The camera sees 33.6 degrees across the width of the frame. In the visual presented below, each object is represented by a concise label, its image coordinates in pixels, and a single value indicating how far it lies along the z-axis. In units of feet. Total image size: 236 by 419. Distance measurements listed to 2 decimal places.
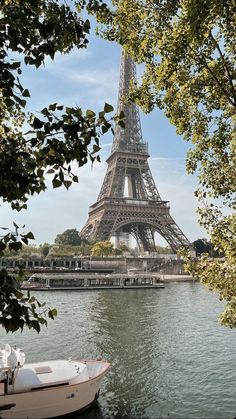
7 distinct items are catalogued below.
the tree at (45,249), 398.21
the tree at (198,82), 25.57
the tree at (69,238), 416.71
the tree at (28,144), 11.90
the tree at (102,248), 310.86
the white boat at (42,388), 42.16
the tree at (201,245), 394.73
